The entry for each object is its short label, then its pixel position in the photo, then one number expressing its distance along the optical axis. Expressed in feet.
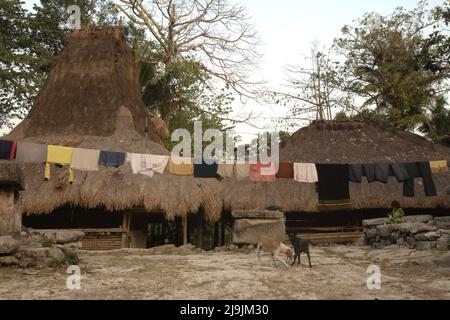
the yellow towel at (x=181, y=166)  50.31
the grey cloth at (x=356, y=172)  51.60
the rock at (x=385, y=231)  37.45
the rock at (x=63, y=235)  31.32
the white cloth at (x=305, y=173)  51.06
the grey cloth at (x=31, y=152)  42.93
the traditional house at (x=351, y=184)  54.39
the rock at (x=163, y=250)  39.14
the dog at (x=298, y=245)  26.99
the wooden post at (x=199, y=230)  56.07
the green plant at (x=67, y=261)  24.88
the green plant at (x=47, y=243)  26.96
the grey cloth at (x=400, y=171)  51.34
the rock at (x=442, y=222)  38.34
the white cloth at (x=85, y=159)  46.21
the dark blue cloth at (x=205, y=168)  50.06
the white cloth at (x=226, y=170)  50.34
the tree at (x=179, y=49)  75.66
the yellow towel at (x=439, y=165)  51.70
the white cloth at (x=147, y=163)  49.31
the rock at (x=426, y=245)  32.90
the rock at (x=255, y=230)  37.40
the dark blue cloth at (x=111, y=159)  47.65
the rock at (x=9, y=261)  24.17
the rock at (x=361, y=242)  42.76
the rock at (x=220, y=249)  41.62
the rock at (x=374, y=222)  40.39
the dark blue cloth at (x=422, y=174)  51.80
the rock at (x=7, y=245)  24.04
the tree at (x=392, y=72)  71.67
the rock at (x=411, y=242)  34.19
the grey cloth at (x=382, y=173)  51.19
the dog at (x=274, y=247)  26.76
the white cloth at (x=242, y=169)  51.11
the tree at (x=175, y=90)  73.82
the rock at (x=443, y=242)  32.16
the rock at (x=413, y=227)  34.22
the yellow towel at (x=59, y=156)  44.52
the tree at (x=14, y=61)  72.43
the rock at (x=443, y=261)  25.06
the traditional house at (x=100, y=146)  48.78
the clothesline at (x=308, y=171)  49.70
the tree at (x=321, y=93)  79.10
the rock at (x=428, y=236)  33.14
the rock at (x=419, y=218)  41.03
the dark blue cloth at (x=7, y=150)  41.88
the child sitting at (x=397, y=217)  39.40
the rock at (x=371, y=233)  39.72
